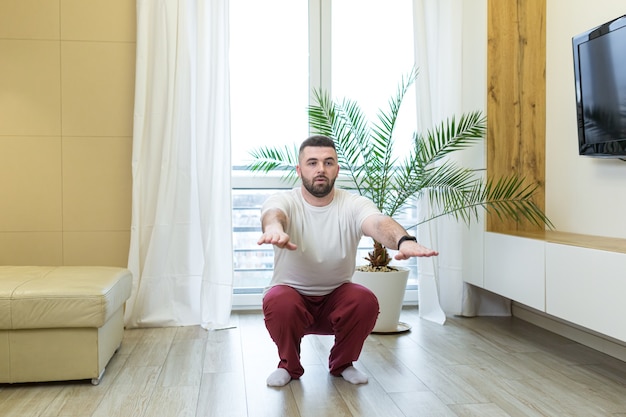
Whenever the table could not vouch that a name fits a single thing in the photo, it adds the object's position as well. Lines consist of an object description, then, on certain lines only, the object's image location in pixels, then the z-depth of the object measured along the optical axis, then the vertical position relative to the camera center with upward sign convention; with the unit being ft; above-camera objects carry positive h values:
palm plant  14.15 +0.76
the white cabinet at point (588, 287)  9.77 -1.23
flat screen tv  11.08 +1.98
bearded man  10.05 -0.97
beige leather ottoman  9.67 -1.72
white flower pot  13.60 -1.68
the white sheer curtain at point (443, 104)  15.16 +2.28
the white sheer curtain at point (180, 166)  14.38 +0.90
